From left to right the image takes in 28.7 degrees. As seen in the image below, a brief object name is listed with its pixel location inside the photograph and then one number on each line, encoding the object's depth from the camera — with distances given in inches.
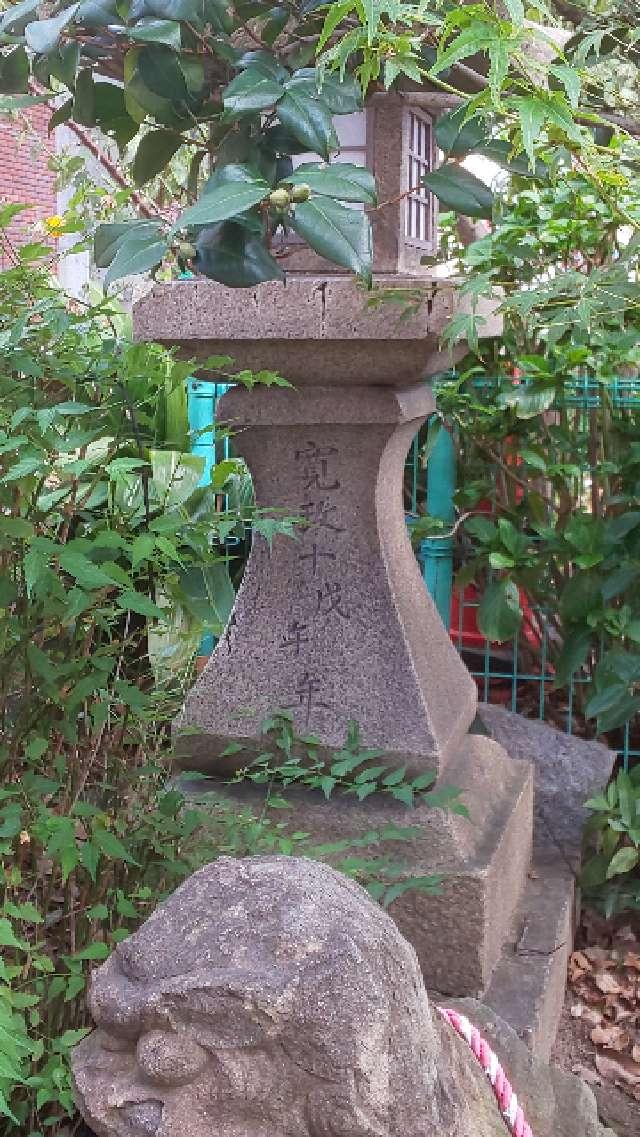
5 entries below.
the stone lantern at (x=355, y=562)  92.6
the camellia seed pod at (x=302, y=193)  72.8
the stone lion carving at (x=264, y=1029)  41.4
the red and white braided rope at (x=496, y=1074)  52.2
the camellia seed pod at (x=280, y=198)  72.5
